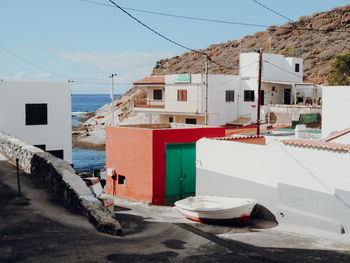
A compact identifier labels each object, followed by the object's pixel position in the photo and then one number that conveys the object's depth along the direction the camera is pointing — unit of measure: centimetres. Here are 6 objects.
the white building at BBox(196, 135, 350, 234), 1333
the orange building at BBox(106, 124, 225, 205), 2153
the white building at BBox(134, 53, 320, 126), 4412
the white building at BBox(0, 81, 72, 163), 2748
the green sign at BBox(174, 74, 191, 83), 4431
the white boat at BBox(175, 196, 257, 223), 1523
